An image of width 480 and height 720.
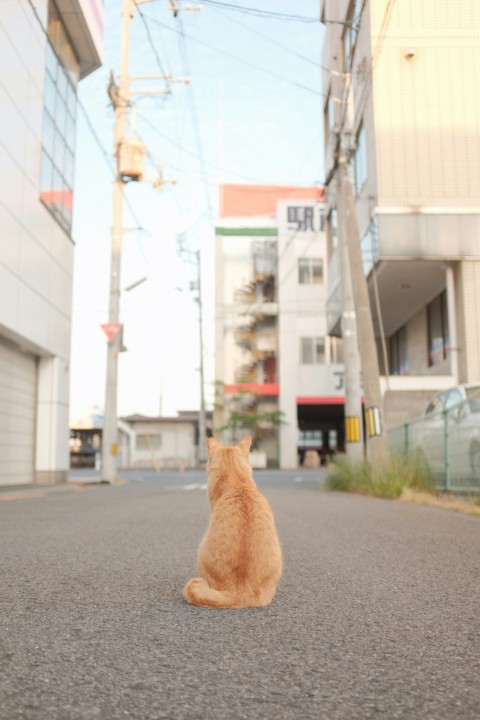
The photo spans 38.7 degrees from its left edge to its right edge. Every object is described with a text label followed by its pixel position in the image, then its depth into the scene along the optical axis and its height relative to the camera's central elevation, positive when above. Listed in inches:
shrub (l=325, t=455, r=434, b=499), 450.9 -20.7
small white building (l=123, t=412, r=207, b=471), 1829.5 +34.6
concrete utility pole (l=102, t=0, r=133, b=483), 792.9 +195.5
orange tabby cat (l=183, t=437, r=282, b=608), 117.0 -18.5
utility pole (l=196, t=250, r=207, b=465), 1611.6 +161.7
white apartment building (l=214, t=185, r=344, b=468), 1573.6 +302.0
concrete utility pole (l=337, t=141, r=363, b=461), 627.2 +74.1
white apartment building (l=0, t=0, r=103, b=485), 552.1 +206.1
